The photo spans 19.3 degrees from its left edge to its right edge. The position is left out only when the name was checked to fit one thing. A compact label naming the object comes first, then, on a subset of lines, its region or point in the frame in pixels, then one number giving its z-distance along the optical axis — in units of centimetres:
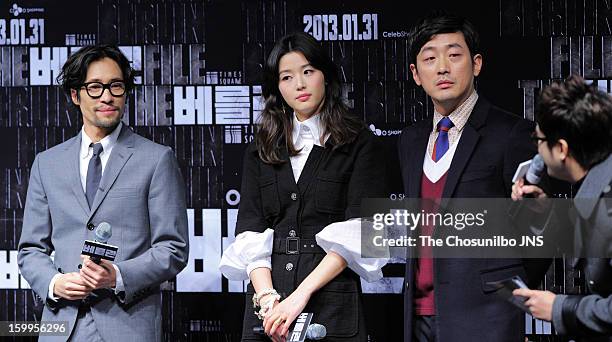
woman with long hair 729
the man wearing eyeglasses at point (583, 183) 571
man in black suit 721
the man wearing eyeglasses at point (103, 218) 763
